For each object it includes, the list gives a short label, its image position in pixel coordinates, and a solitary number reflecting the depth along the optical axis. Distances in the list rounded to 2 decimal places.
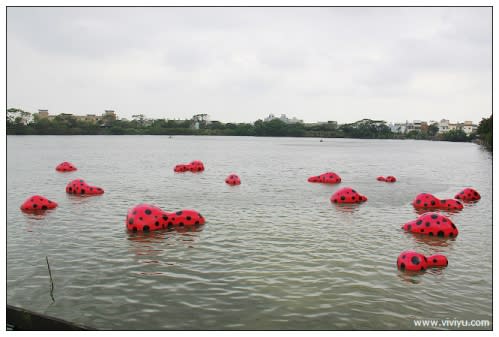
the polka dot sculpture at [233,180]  37.56
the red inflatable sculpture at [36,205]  24.41
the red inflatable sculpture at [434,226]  19.44
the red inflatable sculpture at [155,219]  19.64
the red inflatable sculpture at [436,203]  26.56
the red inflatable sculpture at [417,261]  14.91
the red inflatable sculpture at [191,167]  48.44
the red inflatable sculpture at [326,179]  39.62
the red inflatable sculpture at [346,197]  27.98
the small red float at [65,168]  49.39
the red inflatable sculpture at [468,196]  30.28
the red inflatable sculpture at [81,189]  30.56
